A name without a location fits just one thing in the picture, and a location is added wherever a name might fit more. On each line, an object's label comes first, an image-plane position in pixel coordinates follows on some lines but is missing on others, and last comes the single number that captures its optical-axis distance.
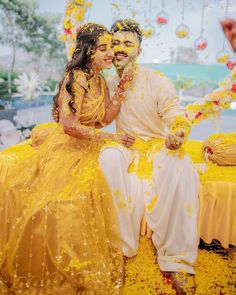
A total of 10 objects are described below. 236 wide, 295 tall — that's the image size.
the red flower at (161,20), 2.15
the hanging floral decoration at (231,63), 2.11
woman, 1.72
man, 1.76
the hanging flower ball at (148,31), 2.10
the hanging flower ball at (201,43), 2.15
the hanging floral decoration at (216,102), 2.06
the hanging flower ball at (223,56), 2.11
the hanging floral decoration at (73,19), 2.18
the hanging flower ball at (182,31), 2.15
